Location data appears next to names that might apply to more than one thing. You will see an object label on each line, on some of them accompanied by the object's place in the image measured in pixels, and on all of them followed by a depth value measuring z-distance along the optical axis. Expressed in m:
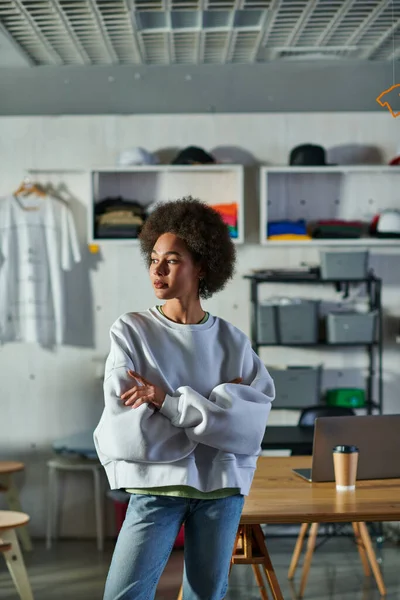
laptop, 3.01
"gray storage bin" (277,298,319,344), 5.41
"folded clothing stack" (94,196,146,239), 5.46
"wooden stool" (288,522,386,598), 4.18
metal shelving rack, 5.43
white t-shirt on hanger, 5.55
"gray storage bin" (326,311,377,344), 5.40
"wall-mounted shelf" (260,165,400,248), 5.71
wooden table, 2.56
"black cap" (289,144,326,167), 5.48
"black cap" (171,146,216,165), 5.47
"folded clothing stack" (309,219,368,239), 5.47
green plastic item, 5.52
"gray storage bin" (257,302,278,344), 5.41
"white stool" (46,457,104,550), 5.44
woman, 1.96
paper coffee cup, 2.93
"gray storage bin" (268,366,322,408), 5.39
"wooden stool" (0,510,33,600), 3.90
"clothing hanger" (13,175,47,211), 5.62
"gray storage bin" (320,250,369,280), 5.39
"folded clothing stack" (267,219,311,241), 5.46
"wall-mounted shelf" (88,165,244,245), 5.68
